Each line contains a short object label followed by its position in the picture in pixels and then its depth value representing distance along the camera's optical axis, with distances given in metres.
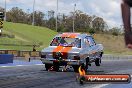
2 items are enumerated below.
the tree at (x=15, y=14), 162.48
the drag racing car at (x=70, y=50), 16.55
